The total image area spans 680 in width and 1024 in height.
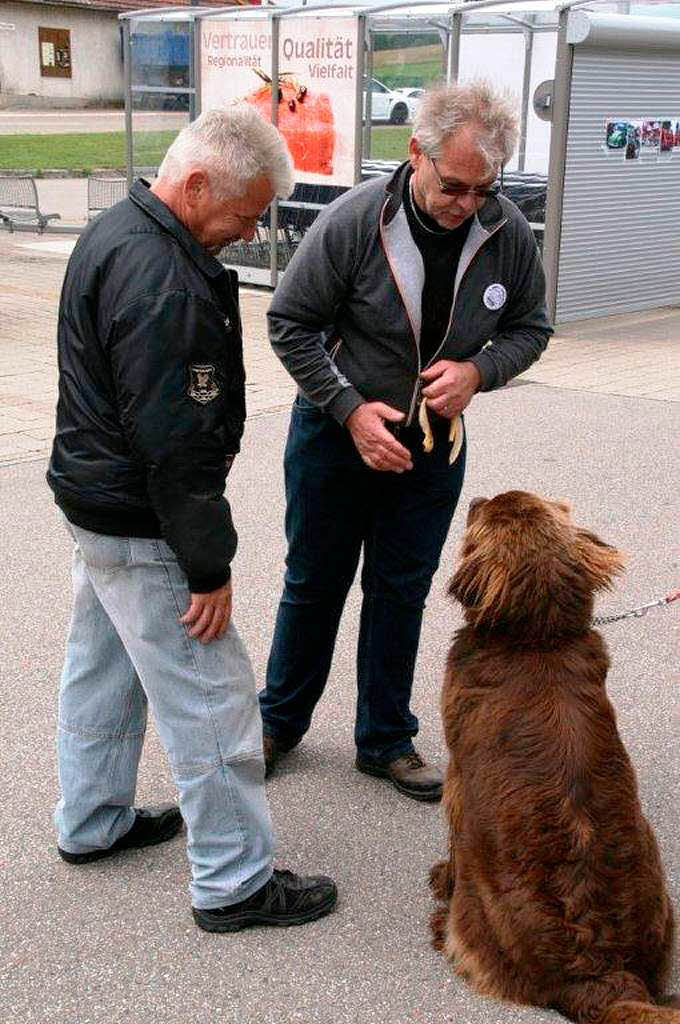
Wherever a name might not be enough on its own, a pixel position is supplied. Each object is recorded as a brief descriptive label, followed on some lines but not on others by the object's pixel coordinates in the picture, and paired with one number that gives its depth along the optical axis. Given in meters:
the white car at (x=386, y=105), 12.13
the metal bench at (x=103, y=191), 15.87
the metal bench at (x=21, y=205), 17.45
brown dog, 2.56
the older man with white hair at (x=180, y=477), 2.59
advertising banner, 11.66
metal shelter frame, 10.83
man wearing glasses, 3.21
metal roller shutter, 11.22
